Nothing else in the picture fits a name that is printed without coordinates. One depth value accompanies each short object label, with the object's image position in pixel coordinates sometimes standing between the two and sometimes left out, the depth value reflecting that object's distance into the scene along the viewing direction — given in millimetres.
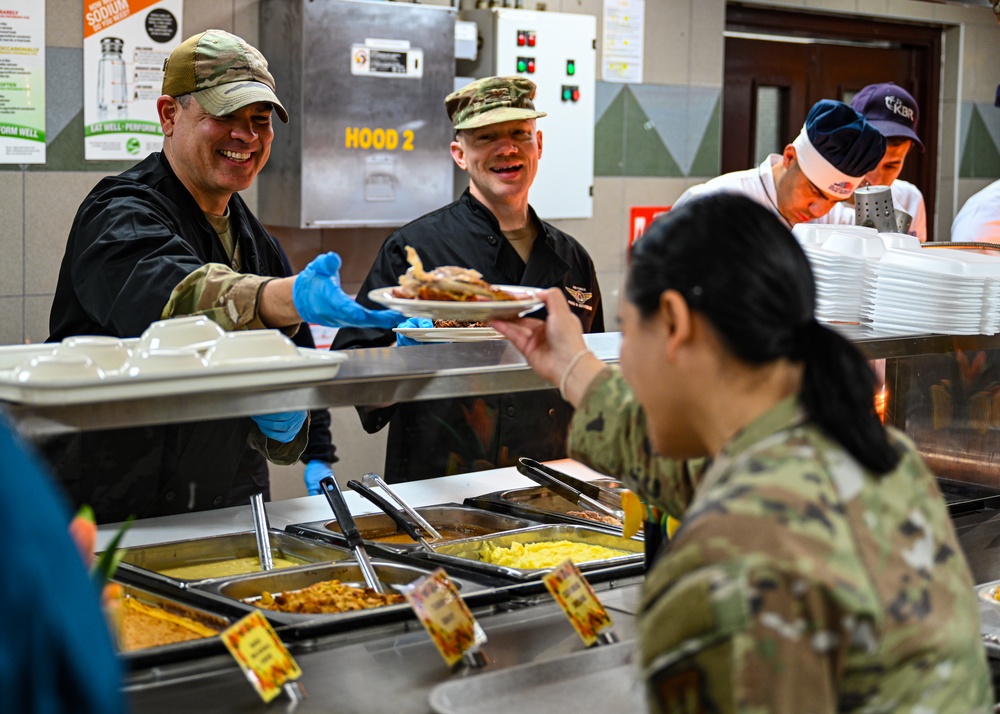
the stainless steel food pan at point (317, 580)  1789
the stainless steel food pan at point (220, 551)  2109
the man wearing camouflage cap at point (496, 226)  3400
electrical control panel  4809
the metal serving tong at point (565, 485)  2537
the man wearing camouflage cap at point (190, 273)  1975
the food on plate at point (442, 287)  1744
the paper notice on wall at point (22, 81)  3947
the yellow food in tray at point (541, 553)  2145
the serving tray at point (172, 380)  1426
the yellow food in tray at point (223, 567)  2092
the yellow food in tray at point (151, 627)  1694
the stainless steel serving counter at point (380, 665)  1562
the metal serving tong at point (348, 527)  1983
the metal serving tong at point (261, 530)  2082
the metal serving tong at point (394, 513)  2191
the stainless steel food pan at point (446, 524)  2324
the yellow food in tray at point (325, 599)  1838
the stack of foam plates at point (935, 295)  2238
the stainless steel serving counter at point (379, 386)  1459
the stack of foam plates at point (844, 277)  2383
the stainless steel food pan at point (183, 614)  1607
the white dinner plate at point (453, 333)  2277
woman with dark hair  1009
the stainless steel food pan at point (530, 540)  2021
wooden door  6117
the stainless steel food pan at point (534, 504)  2402
